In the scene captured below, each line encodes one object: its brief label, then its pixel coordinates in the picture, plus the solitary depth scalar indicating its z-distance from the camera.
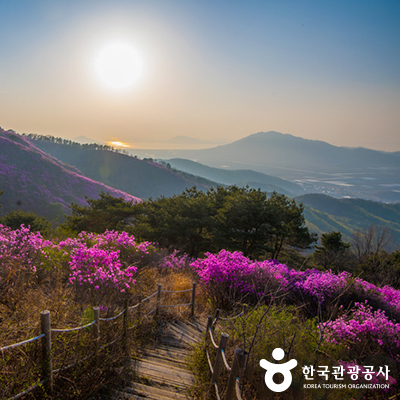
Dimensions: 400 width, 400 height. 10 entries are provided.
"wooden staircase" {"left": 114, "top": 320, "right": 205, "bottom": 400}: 3.22
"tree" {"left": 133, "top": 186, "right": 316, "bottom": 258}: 15.97
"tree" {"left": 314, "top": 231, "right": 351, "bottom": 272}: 19.98
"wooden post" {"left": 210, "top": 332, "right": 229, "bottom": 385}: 3.01
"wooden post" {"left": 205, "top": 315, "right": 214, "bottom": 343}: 3.95
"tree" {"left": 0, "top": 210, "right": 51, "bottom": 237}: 20.81
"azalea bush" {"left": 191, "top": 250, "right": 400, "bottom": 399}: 2.91
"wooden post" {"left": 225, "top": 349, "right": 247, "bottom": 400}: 2.56
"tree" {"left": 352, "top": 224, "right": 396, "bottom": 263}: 24.97
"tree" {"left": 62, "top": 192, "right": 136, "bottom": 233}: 19.56
